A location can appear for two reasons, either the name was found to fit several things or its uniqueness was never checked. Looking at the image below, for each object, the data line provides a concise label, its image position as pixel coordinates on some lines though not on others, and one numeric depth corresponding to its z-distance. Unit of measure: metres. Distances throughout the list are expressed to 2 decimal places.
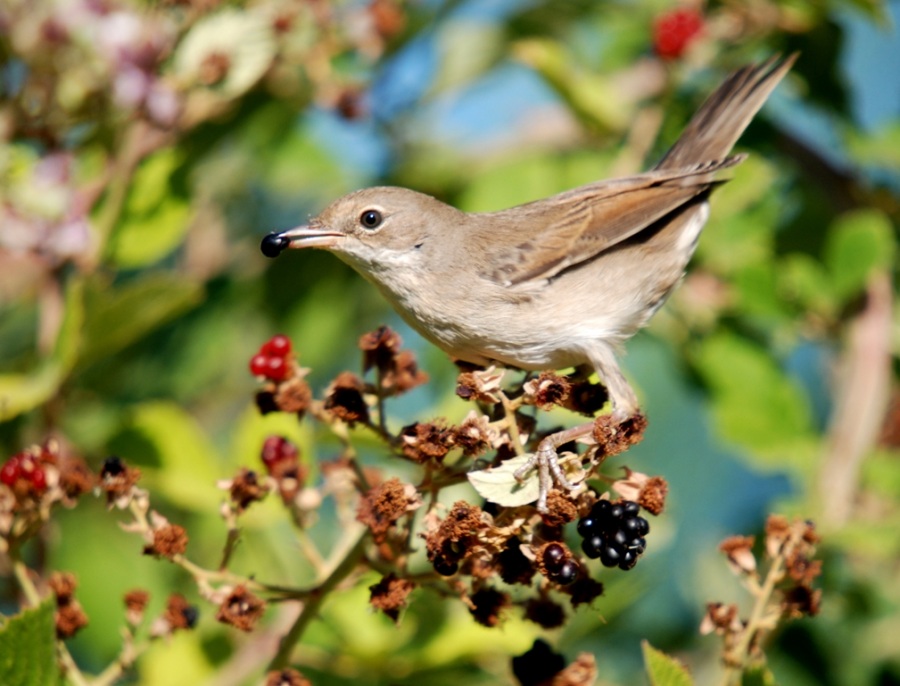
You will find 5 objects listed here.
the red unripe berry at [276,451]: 4.73
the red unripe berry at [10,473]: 4.39
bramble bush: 4.44
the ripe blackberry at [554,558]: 3.98
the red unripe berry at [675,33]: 7.29
